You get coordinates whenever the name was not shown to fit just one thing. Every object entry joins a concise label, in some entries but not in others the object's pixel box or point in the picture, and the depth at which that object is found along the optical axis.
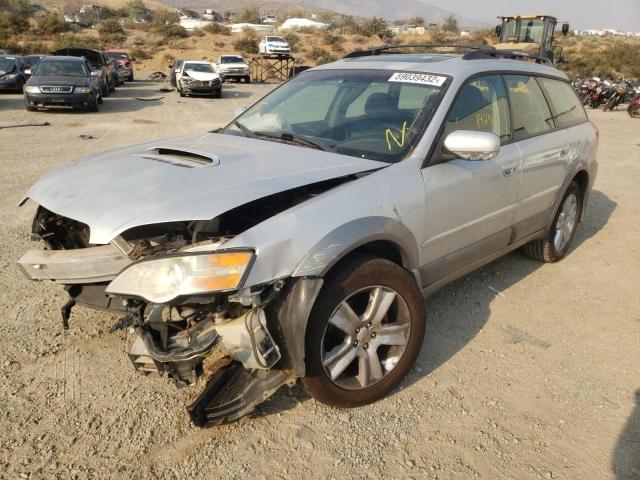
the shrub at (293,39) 46.81
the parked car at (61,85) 13.32
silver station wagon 2.18
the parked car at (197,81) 18.91
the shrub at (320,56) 38.99
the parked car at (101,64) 17.72
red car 24.86
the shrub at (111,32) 43.84
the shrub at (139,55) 38.41
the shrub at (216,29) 48.00
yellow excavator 18.03
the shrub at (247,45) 42.03
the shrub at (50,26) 41.22
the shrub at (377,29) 51.09
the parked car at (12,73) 17.48
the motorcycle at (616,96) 18.20
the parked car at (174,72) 20.85
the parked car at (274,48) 29.55
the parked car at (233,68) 26.30
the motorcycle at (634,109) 16.73
